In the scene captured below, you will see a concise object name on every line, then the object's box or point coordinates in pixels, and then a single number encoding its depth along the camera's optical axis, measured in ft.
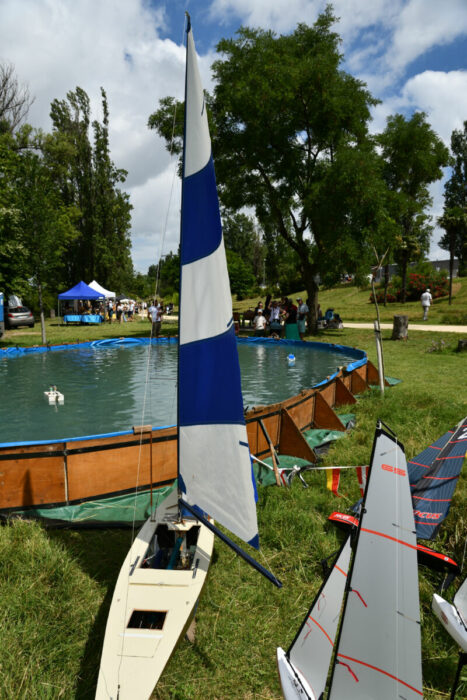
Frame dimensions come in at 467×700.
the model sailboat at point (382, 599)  7.22
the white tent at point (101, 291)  125.31
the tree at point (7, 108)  99.53
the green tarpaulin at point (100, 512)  18.02
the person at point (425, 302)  94.17
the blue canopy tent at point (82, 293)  117.29
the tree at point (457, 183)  191.46
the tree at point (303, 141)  71.51
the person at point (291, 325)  81.20
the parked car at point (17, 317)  105.73
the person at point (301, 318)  82.58
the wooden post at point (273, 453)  20.84
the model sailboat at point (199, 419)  12.01
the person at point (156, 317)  81.10
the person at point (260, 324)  85.93
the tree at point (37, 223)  71.26
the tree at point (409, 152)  81.77
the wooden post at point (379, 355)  33.09
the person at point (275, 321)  85.81
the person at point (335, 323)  90.17
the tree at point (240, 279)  194.80
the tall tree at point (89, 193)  153.99
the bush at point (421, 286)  123.65
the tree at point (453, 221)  110.42
